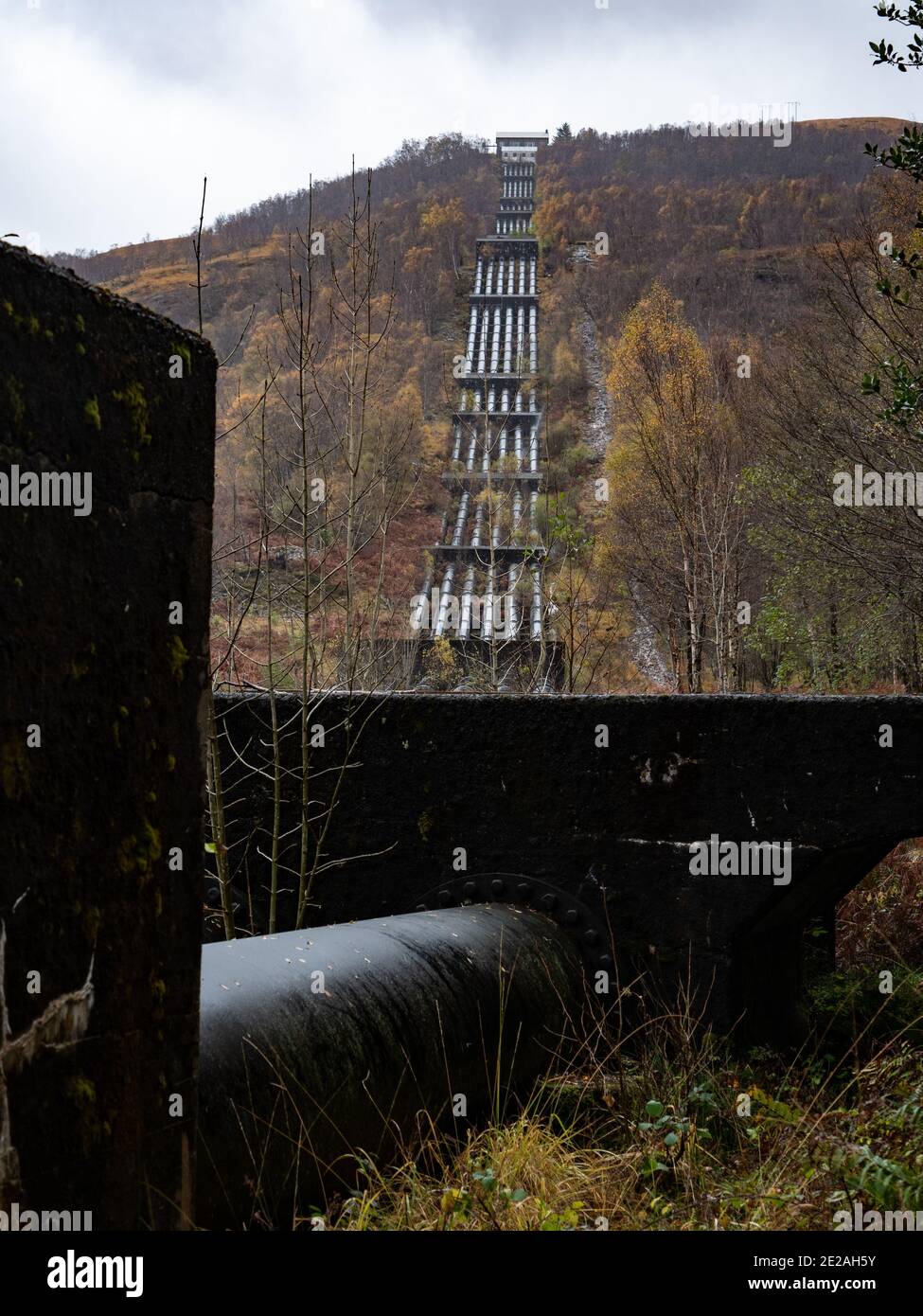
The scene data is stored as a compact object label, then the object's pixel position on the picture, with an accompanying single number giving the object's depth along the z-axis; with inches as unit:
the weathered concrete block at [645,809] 155.2
